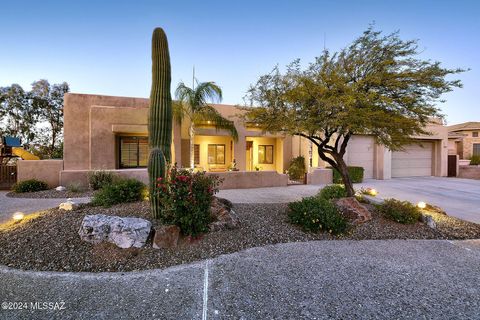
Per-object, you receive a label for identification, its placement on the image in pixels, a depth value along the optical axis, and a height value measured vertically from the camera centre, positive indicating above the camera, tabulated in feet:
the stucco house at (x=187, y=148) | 37.78 +2.12
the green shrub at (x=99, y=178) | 29.76 -3.13
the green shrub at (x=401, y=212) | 17.13 -4.49
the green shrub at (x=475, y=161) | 64.80 -0.45
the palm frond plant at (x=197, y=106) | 33.76 +8.59
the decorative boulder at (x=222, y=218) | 14.58 -4.44
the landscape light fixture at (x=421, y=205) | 20.72 -4.62
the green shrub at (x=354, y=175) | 42.01 -3.40
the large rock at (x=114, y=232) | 12.16 -4.47
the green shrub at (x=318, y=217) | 15.40 -4.52
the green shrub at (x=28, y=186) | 29.25 -4.30
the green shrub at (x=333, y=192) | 22.35 -3.75
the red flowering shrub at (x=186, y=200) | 13.02 -2.72
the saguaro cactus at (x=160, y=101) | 17.10 +4.75
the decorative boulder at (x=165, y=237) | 12.26 -4.81
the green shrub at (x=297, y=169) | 45.24 -2.38
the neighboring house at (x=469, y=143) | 91.97 +7.46
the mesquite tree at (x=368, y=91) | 16.25 +5.65
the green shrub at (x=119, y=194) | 19.11 -3.53
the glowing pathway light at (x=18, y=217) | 16.07 -4.74
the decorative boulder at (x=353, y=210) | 17.06 -4.37
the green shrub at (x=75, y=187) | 28.58 -4.34
